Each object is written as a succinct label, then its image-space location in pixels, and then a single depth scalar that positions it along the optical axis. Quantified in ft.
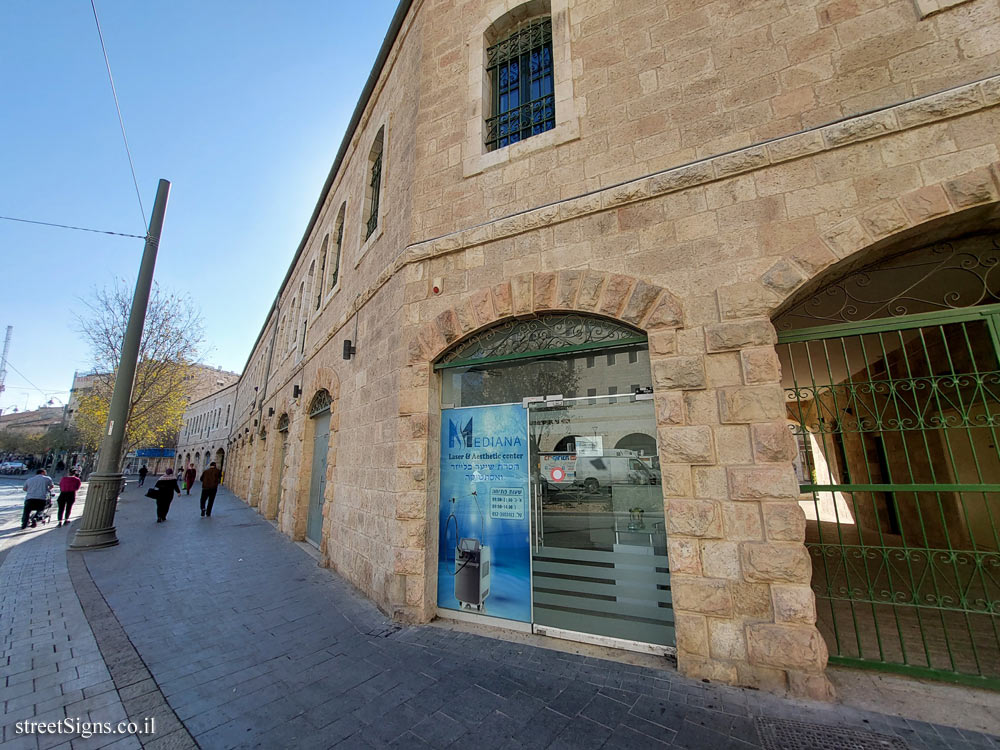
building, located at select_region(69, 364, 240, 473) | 161.48
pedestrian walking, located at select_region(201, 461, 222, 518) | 40.95
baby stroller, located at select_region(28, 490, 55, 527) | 31.94
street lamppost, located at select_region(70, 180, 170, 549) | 23.84
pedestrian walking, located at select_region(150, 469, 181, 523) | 36.55
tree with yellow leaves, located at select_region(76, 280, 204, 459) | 53.93
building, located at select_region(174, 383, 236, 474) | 114.93
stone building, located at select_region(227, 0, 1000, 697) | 10.22
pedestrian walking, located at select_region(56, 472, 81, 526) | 33.53
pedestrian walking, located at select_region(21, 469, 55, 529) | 30.93
